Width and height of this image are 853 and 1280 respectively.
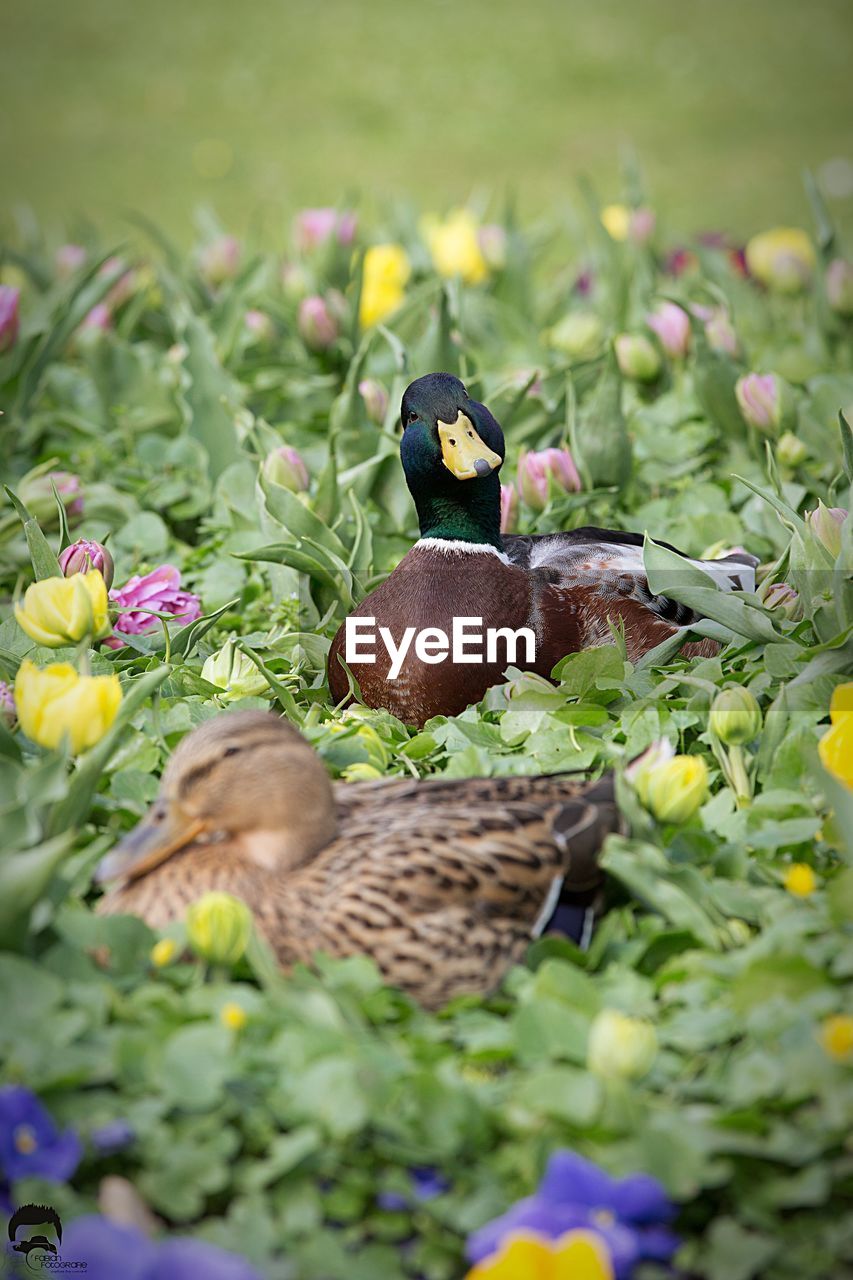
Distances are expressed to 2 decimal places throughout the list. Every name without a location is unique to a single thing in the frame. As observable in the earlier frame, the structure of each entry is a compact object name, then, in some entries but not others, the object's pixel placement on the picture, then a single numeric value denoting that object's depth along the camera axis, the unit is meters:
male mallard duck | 5.39
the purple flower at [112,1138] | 3.27
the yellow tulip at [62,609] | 4.40
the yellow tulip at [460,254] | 10.59
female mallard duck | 3.77
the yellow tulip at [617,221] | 11.23
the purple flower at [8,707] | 4.62
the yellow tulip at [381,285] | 9.63
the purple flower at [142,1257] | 3.02
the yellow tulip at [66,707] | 3.91
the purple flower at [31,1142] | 3.23
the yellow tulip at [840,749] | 4.02
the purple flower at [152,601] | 5.89
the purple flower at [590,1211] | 3.06
